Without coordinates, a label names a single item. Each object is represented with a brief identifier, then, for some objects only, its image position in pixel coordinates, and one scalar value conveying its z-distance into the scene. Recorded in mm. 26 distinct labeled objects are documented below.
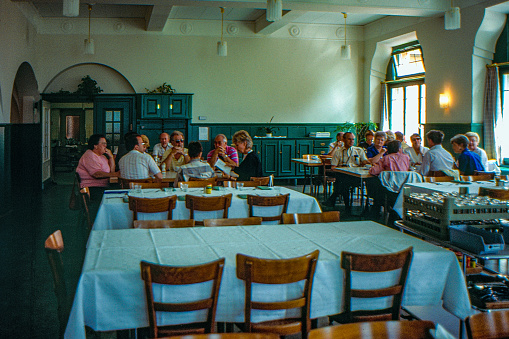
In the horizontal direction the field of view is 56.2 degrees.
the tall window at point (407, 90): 12570
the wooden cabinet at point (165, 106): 12898
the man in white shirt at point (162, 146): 9516
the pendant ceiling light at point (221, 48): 11633
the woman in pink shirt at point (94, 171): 6711
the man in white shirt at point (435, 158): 7461
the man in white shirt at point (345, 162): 9180
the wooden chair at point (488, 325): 1849
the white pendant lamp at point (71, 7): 6566
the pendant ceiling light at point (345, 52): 11883
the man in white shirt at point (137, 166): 6520
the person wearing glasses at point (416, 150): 9766
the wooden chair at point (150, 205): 4672
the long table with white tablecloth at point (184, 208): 4902
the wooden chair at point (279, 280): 2545
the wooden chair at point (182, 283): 2447
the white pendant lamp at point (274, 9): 7195
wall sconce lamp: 10914
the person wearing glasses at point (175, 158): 7930
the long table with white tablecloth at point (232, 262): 2549
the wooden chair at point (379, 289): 2684
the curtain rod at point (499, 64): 9850
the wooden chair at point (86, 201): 5445
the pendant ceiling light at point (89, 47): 11383
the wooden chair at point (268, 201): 4953
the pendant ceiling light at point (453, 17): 8234
